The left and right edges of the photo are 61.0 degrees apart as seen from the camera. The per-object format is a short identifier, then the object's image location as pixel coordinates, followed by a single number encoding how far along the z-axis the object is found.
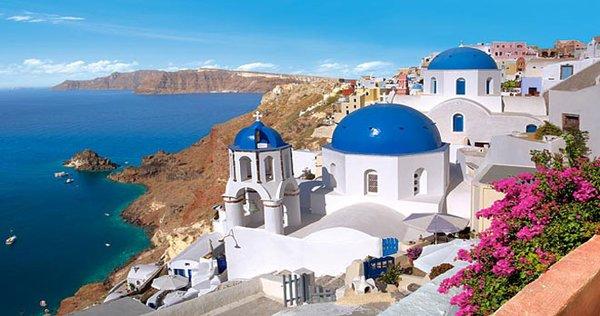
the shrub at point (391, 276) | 12.04
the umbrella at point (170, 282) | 20.42
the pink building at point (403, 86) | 37.97
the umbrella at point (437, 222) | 15.34
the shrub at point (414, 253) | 13.85
